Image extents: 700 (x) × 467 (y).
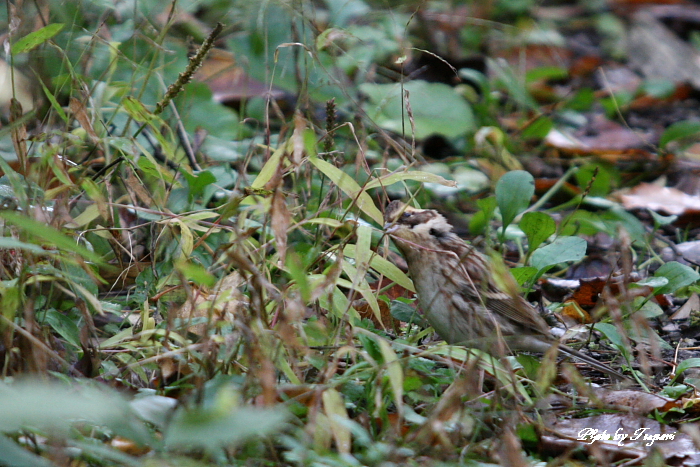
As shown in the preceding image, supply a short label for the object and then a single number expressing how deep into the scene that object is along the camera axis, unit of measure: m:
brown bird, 6.71
